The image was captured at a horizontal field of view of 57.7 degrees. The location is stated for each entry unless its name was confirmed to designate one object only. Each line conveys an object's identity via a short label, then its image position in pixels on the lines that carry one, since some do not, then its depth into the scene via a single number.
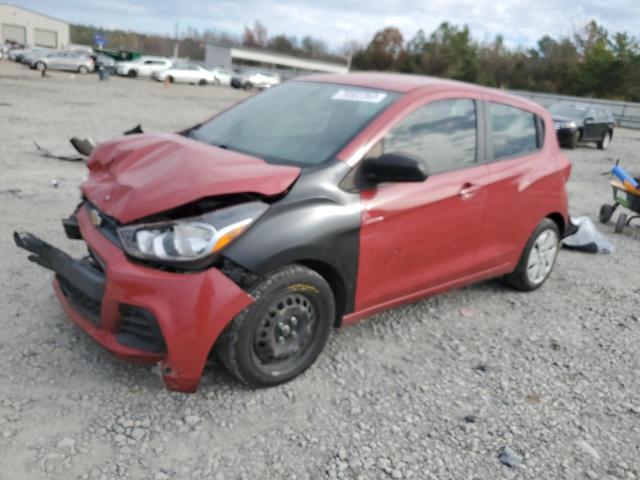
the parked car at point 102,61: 42.56
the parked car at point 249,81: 44.59
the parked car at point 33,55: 37.88
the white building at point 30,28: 77.88
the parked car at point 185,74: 40.75
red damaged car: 2.85
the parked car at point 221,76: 45.19
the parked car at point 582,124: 18.19
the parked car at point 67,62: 37.55
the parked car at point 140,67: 41.84
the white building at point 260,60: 79.19
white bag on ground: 6.69
